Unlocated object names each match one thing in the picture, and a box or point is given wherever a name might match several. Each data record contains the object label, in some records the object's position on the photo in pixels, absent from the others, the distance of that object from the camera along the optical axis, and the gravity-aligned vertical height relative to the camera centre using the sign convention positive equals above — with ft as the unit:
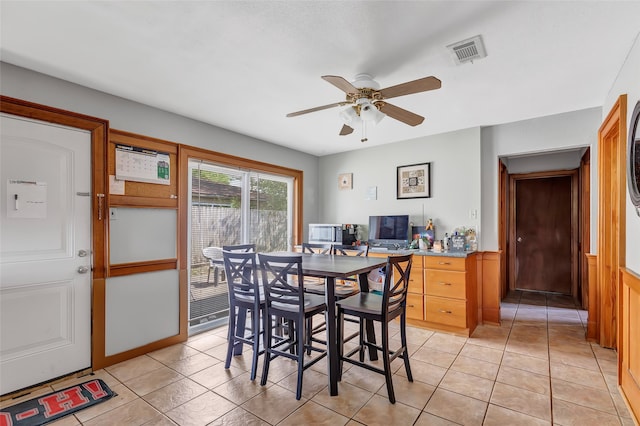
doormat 6.69 -4.49
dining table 7.33 -1.67
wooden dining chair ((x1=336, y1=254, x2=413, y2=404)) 7.21 -2.46
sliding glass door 11.87 -0.44
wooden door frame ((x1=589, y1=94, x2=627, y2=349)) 9.41 -0.60
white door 7.63 -0.99
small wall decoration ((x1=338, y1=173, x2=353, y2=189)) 16.67 +1.82
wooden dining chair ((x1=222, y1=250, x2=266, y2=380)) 8.14 -2.39
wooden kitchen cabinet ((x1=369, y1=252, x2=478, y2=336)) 11.37 -3.11
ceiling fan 6.77 +2.79
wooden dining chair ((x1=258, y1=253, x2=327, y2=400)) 7.41 -2.35
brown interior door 17.15 -1.23
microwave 15.10 -1.00
